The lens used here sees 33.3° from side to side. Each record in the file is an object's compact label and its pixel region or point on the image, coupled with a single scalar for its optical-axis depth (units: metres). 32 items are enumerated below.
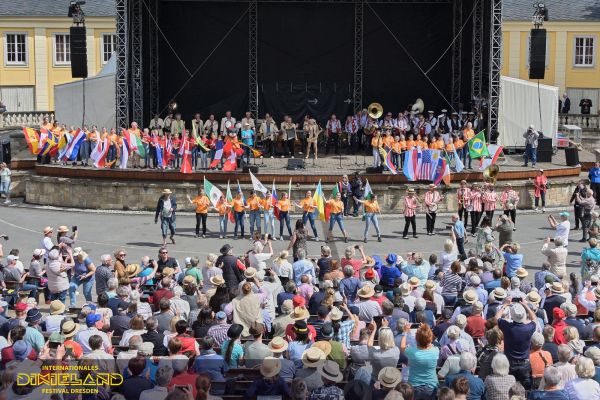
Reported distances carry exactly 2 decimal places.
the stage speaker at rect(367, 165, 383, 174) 30.02
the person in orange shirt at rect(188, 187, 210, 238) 25.09
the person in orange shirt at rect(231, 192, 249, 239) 25.25
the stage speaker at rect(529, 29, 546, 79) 34.03
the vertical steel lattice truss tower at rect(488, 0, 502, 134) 32.44
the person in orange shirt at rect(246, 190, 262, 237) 24.92
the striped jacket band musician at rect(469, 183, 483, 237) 26.03
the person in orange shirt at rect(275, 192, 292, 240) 25.06
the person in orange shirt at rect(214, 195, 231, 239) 25.19
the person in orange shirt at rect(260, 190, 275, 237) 25.06
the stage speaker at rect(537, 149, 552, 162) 33.69
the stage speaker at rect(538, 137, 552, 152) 33.56
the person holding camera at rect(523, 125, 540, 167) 32.44
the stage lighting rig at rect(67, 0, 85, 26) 34.09
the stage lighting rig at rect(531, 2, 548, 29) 33.84
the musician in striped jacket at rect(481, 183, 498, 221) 26.03
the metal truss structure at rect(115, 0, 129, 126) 33.06
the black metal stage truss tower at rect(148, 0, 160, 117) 35.03
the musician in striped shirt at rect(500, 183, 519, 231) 26.02
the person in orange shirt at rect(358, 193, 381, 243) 25.06
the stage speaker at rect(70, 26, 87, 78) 34.88
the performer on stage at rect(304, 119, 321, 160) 32.88
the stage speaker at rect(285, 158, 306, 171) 31.05
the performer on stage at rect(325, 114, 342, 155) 34.34
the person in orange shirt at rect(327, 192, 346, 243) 25.00
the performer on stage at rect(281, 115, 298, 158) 33.38
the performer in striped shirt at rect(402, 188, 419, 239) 25.55
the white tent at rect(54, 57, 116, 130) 36.53
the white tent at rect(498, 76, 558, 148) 35.88
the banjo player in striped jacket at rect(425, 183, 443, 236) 25.84
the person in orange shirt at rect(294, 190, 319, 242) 24.78
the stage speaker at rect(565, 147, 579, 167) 33.09
